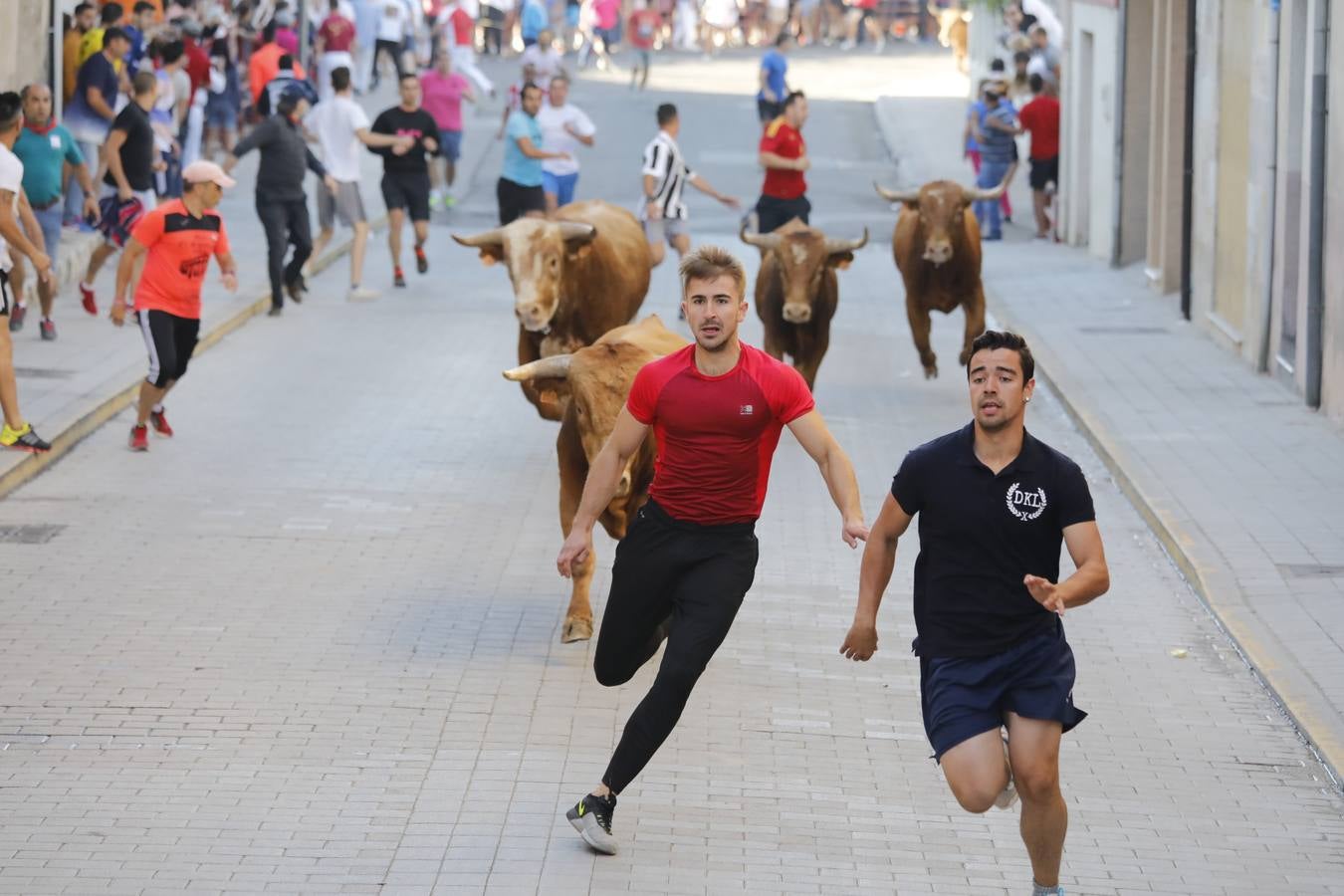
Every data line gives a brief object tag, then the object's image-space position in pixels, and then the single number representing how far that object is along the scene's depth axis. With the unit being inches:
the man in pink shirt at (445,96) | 1171.3
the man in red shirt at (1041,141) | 1171.3
